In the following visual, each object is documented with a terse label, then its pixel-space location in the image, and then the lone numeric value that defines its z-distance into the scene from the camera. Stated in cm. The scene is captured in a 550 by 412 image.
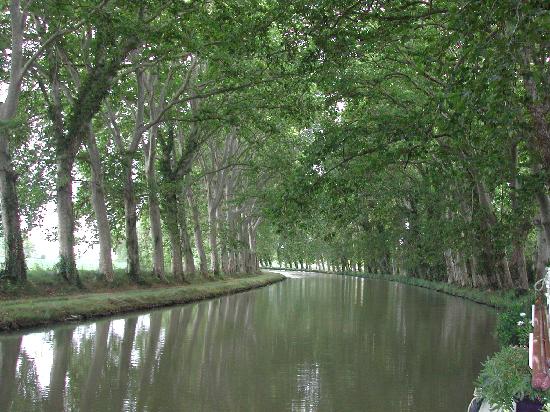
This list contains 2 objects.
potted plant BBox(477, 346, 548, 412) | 571
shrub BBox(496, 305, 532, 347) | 1065
